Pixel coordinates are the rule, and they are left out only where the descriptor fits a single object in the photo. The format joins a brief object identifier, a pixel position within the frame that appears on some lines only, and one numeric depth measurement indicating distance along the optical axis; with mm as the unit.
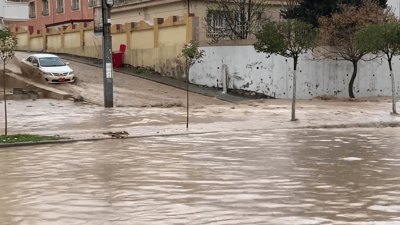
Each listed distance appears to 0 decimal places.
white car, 31922
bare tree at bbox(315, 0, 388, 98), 29578
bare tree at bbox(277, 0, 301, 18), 40209
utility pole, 25906
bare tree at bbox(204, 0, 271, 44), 35594
